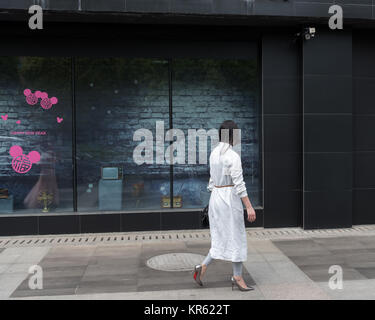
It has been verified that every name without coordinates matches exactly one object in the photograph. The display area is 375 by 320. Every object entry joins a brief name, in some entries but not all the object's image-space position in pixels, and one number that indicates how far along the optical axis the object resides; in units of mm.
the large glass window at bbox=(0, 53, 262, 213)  8641
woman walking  5270
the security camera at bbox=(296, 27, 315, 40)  8438
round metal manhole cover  6366
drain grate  7938
